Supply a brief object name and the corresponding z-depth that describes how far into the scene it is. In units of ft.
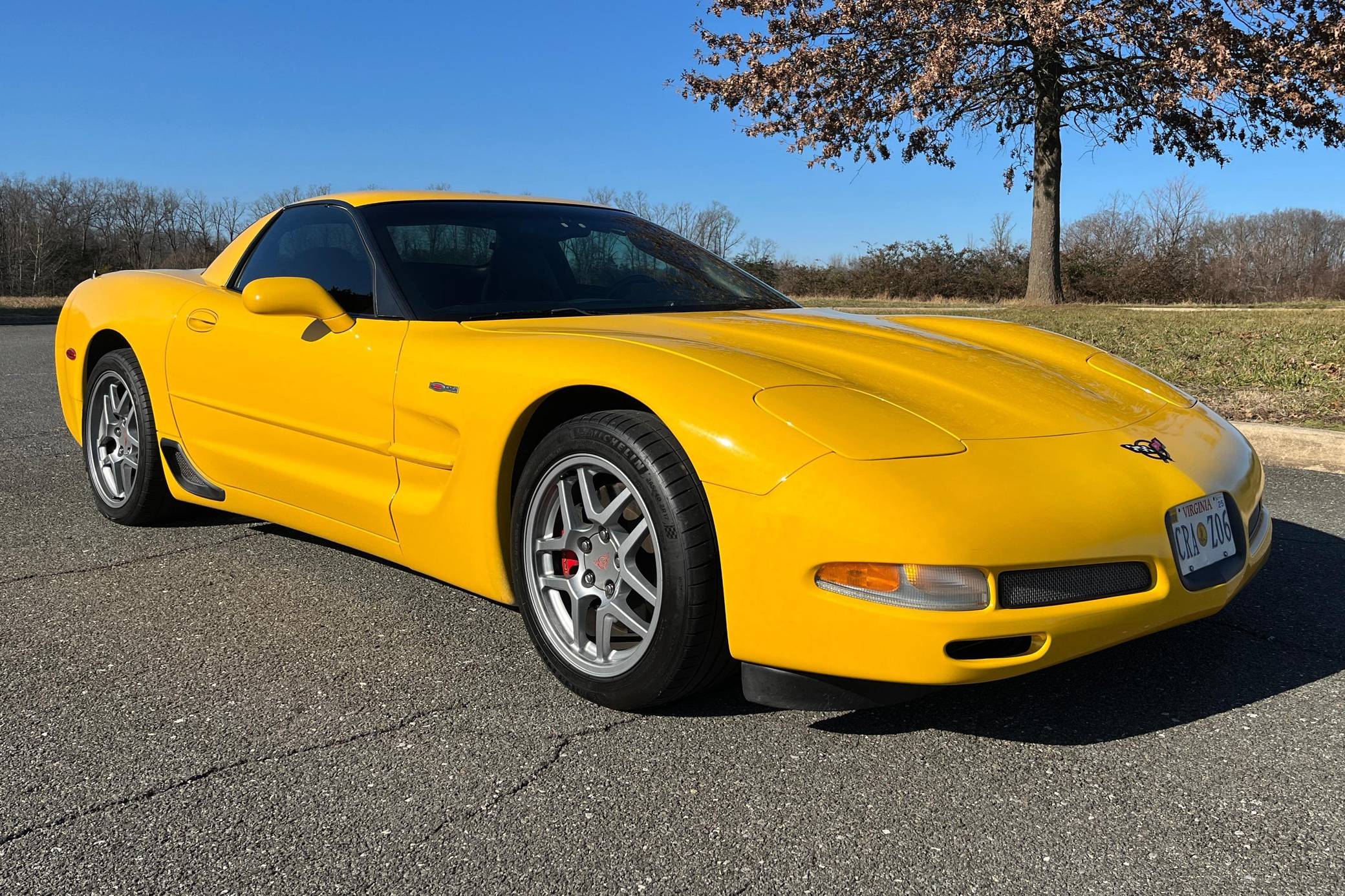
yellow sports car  7.19
